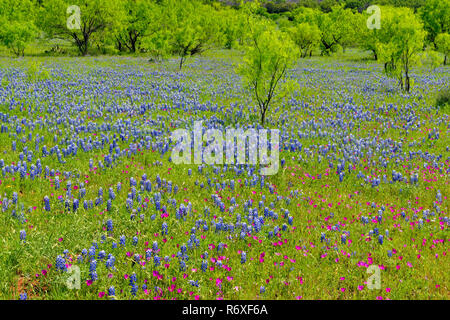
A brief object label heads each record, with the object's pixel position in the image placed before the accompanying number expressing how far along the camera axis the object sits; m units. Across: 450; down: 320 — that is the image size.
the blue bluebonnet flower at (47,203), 6.11
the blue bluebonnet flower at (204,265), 4.95
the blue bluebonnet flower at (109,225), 5.68
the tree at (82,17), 47.25
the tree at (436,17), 54.69
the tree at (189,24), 35.16
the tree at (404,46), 20.56
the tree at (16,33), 40.06
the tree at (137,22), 55.56
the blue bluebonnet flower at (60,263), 4.59
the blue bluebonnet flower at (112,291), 4.28
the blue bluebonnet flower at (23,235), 5.06
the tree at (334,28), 60.42
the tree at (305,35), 53.80
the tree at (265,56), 13.52
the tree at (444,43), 37.31
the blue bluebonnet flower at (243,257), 5.20
